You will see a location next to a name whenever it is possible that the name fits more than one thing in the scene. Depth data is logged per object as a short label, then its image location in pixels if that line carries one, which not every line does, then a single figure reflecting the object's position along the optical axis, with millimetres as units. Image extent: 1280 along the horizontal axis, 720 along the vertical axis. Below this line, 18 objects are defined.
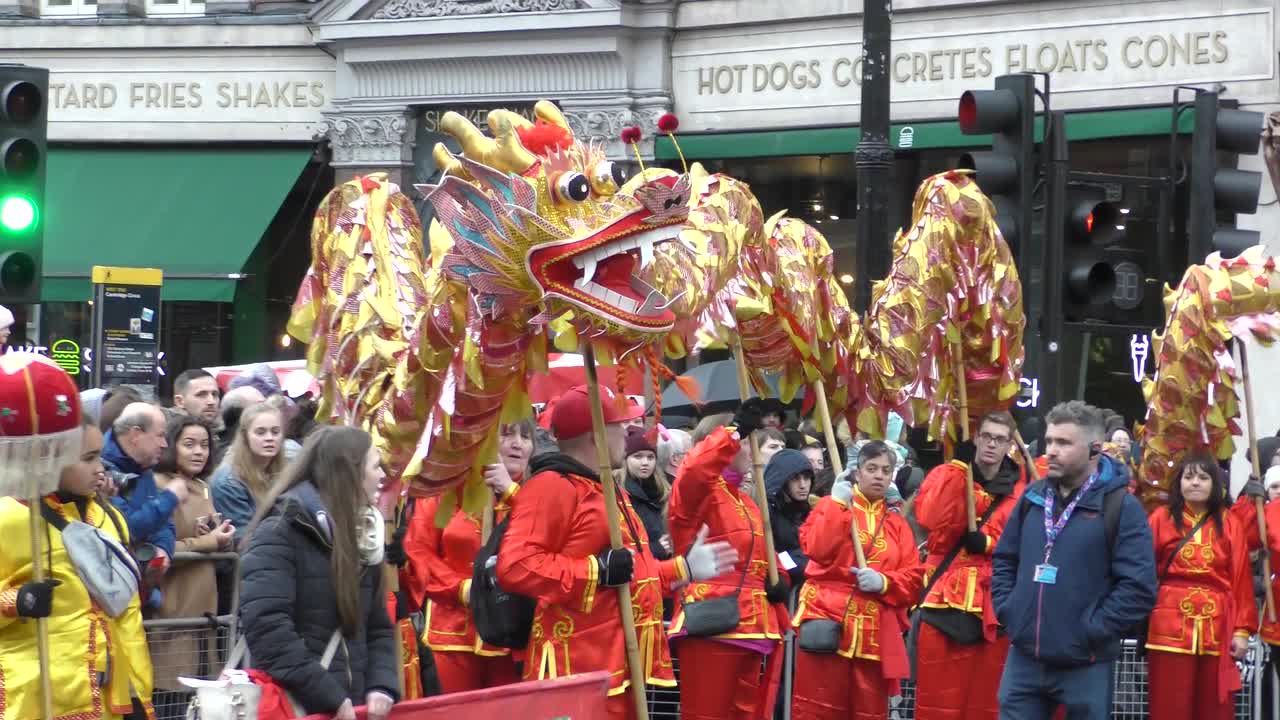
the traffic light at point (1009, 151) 17969
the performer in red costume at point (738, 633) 17203
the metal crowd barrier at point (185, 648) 16094
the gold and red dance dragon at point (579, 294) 12859
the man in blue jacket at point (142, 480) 15367
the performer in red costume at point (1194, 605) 19422
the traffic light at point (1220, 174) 18578
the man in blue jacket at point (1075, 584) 16297
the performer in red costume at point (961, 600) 19187
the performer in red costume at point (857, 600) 18687
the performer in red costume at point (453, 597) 17156
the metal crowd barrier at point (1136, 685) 20297
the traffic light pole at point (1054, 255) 17766
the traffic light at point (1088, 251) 17891
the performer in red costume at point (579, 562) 13414
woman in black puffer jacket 11922
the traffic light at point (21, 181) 17937
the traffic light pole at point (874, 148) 20516
